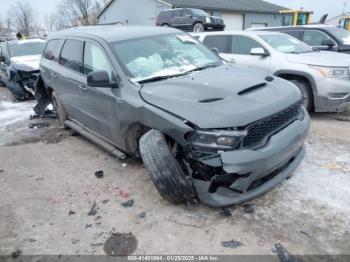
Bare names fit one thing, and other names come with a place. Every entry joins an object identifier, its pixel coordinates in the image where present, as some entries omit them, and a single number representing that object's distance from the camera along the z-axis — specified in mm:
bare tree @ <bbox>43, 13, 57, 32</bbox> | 63559
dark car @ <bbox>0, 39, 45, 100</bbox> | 9078
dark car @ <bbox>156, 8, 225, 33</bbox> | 17281
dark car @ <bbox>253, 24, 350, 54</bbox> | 8930
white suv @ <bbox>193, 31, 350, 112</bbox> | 6090
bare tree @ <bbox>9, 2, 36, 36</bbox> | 65125
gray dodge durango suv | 3045
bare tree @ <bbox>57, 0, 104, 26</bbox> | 49878
